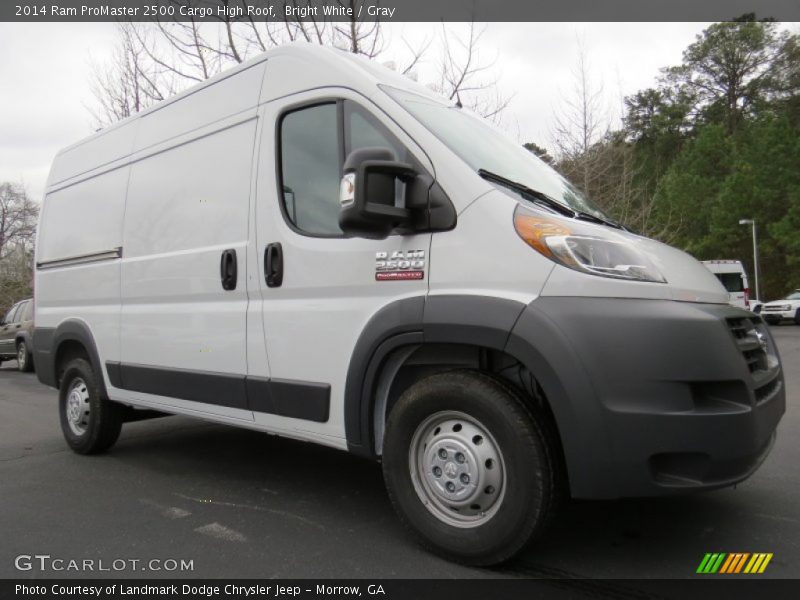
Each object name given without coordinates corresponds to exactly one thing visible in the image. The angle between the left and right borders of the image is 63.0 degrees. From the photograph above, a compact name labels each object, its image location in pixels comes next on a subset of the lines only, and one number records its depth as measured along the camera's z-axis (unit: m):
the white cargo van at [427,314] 2.47
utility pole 32.44
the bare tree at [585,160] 14.59
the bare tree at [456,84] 12.79
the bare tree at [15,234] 37.97
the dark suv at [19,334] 14.70
